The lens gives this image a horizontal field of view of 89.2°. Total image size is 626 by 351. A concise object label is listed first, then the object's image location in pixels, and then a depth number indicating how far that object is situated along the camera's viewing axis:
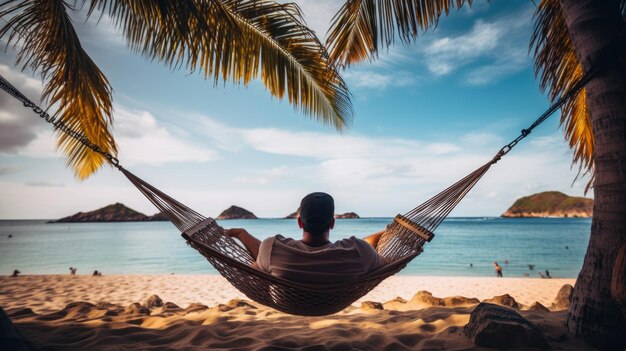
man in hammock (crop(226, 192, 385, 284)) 1.31
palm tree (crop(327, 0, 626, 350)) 1.42
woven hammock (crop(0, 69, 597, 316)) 1.35
